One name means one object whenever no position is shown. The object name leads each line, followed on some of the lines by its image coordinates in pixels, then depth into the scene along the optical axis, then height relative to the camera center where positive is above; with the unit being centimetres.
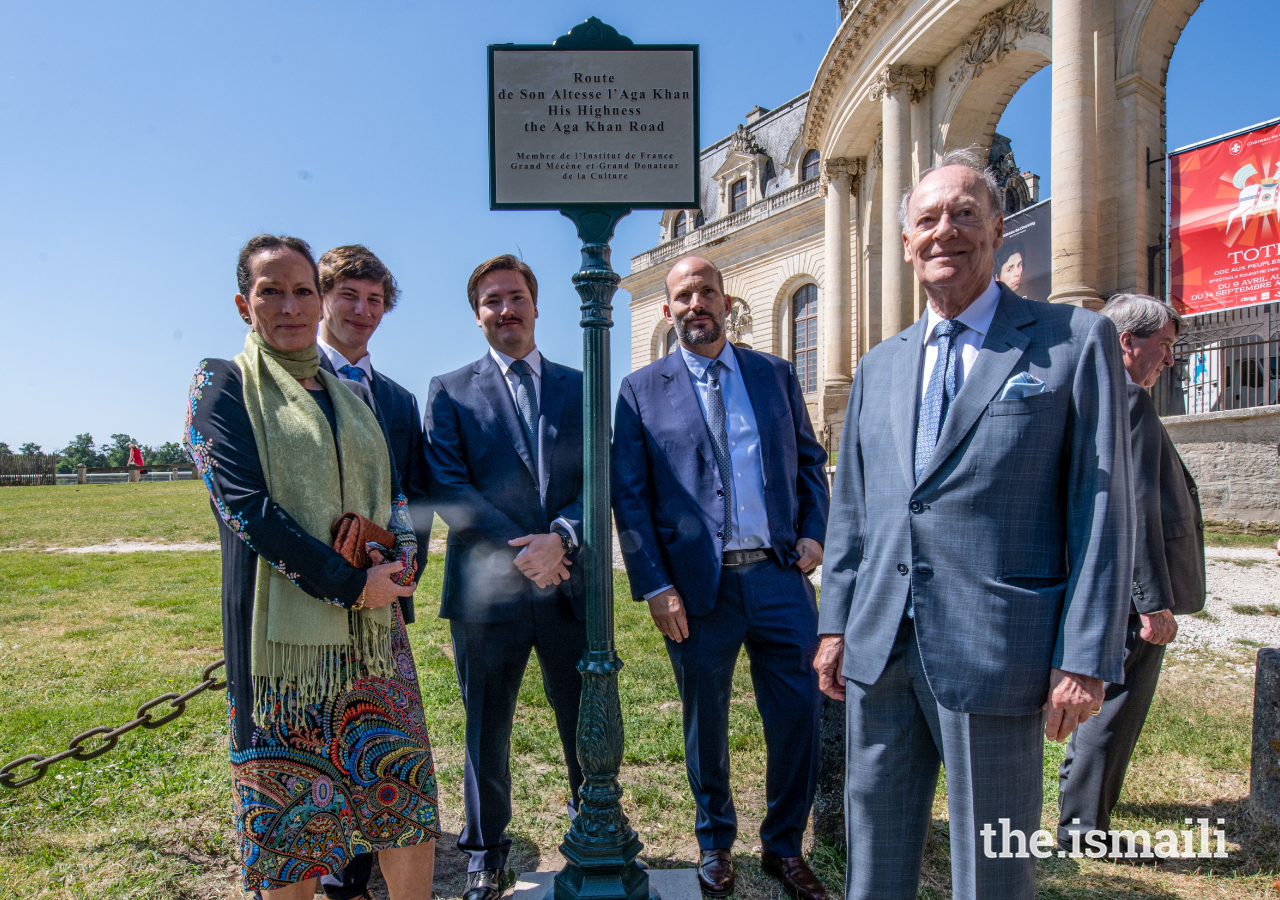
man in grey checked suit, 188 -26
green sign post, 260 +105
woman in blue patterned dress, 215 -48
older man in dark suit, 303 -52
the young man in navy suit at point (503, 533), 291 -29
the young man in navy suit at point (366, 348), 308 +48
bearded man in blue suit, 299 -40
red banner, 1155 +383
